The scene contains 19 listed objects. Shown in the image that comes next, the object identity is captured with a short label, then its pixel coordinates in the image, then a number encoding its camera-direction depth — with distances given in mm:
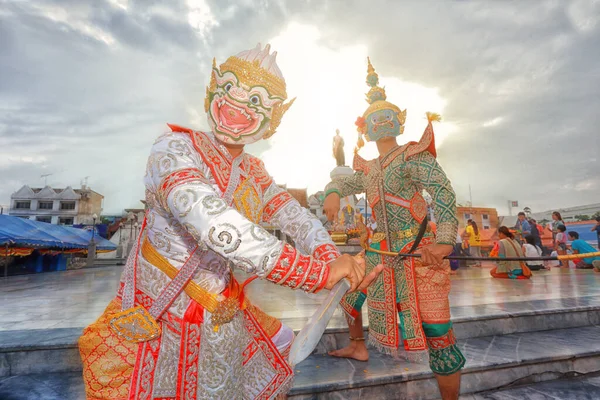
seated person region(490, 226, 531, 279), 8578
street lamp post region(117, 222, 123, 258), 26742
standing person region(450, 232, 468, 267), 12076
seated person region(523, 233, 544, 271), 10067
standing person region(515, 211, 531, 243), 11169
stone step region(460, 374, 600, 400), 2619
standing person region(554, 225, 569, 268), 10938
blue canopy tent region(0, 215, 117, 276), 11625
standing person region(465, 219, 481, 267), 14016
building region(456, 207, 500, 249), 19253
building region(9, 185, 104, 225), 41406
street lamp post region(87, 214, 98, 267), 18906
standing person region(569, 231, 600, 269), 9328
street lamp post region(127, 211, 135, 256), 27812
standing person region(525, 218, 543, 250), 11277
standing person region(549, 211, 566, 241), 11645
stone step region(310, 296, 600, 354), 3291
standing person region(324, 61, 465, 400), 2191
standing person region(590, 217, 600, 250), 10316
